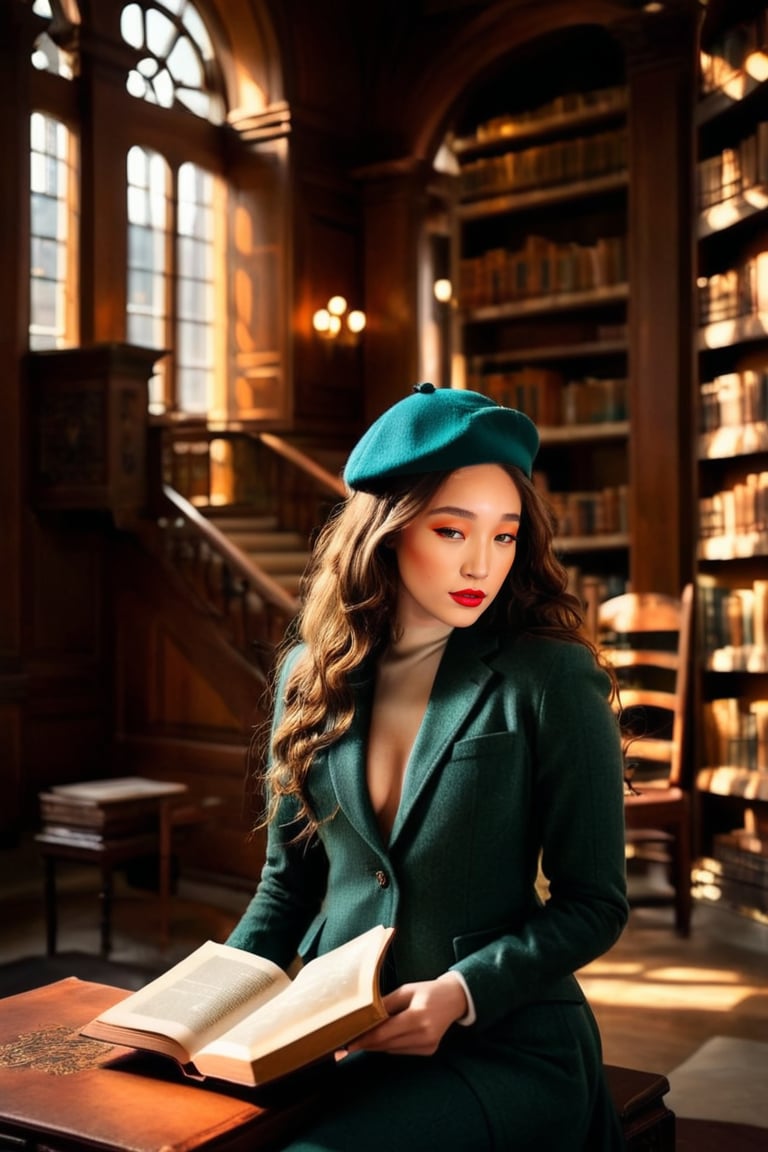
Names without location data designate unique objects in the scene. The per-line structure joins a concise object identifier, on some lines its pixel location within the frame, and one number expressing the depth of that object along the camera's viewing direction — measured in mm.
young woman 1547
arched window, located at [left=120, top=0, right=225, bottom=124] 8703
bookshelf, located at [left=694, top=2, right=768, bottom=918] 5656
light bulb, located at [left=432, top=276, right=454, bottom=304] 10219
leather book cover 1385
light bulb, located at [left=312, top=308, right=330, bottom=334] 9569
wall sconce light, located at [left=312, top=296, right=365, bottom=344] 9617
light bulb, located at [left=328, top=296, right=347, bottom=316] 9695
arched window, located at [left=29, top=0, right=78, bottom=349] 8023
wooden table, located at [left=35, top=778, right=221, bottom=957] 5055
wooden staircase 8078
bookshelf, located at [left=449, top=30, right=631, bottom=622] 7949
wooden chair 5258
